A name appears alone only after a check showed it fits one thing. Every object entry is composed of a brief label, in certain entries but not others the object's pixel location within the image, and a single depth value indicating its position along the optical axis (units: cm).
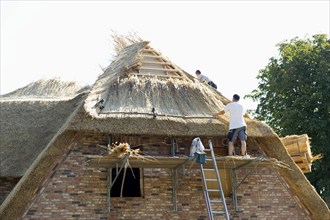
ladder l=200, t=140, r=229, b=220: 1279
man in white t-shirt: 1461
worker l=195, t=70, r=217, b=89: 1764
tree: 2622
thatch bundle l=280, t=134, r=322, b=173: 1645
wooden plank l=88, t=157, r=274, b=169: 1343
